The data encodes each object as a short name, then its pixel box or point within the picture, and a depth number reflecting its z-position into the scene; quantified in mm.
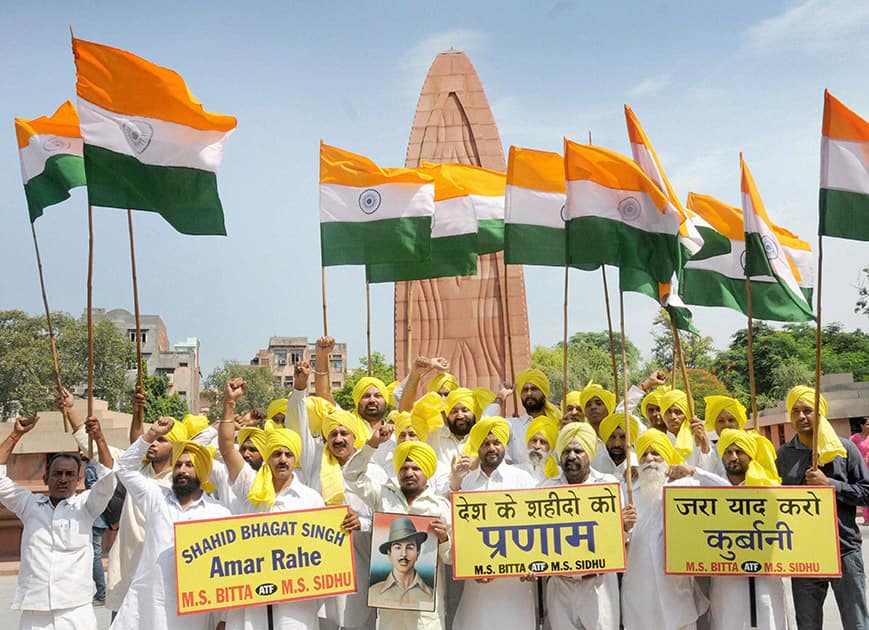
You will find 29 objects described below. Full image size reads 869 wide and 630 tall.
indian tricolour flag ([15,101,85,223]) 8266
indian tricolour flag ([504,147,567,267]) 9555
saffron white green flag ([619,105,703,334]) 7546
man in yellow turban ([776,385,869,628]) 6449
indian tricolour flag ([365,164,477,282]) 10598
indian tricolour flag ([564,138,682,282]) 7617
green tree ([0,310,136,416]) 46625
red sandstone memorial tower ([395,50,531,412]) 22047
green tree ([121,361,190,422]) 45906
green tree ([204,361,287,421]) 65062
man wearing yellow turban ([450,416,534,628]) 6121
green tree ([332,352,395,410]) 43312
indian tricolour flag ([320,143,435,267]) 9133
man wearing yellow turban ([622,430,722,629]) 6203
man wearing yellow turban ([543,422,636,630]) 6090
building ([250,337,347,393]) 101000
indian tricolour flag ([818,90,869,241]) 6824
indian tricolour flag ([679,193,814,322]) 10383
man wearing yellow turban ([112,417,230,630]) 5711
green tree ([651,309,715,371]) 61906
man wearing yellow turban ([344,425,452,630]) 5996
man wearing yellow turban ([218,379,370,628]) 5930
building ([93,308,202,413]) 79438
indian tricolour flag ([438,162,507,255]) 10805
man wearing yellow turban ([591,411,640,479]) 7082
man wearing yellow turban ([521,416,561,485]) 7113
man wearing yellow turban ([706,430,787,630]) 6129
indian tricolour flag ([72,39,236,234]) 7133
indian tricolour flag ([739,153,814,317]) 8430
